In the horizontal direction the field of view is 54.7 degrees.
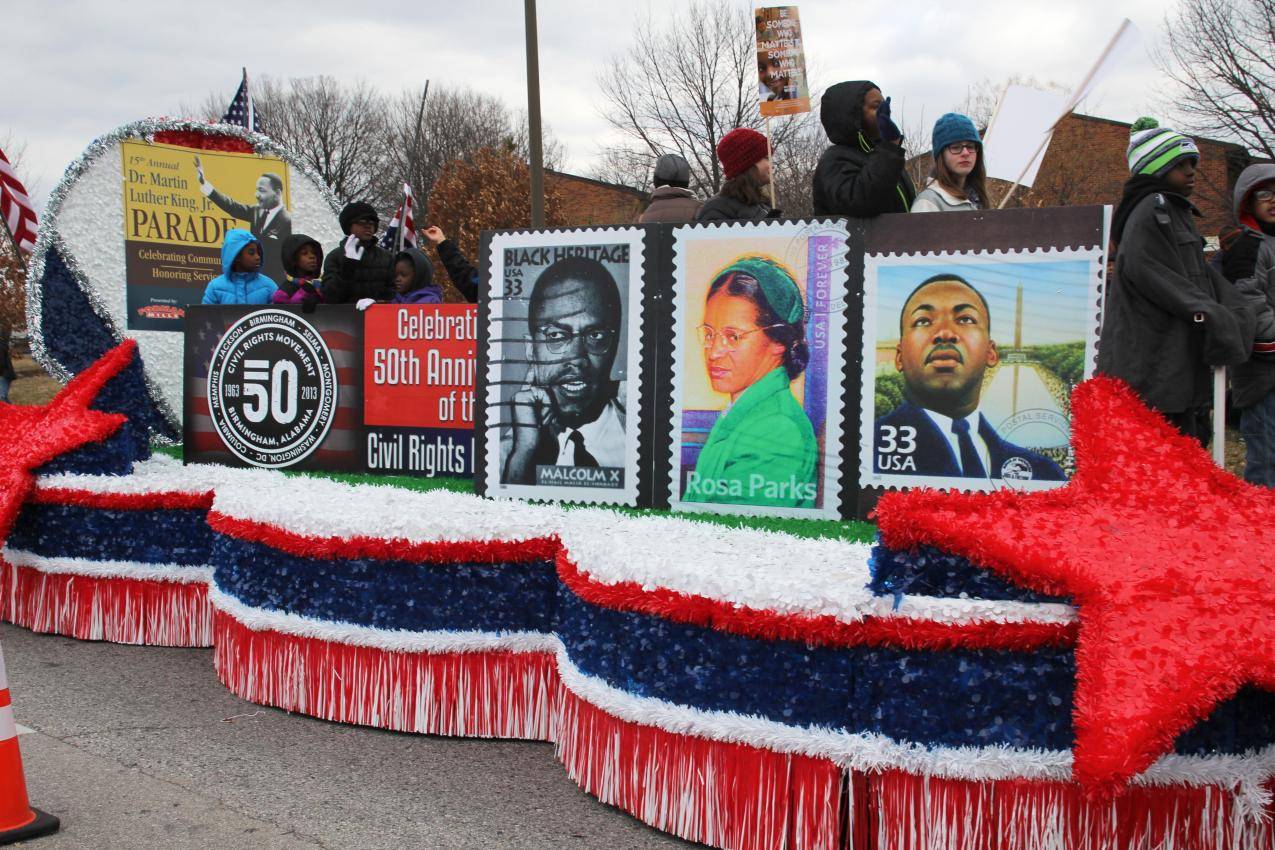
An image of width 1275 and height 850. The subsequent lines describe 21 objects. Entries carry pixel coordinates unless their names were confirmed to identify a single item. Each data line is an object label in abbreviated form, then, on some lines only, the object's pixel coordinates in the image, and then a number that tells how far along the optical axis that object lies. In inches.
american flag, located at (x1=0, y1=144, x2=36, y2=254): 298.3
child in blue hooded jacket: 319.0
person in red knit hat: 213.6
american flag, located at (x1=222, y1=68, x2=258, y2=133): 445.1
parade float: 123.3
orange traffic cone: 148.0
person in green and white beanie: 165.3
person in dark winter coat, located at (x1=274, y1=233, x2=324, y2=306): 315.9
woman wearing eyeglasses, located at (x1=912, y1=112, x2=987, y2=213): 202.8
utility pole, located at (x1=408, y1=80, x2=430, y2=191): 1711.1
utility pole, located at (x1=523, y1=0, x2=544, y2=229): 536.7
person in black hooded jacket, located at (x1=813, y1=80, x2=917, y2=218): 182.7
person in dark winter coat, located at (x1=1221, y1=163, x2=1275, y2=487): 204.7
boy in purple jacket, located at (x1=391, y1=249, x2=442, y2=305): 285.4
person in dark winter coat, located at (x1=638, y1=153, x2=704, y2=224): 239.8
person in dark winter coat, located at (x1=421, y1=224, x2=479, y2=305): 282.7
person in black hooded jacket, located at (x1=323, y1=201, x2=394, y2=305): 279.6
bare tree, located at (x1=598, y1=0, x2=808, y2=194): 1315.2
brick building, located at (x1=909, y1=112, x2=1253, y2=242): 1109.1
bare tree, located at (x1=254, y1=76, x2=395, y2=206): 2084.2
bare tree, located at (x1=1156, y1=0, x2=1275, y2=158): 950.4
